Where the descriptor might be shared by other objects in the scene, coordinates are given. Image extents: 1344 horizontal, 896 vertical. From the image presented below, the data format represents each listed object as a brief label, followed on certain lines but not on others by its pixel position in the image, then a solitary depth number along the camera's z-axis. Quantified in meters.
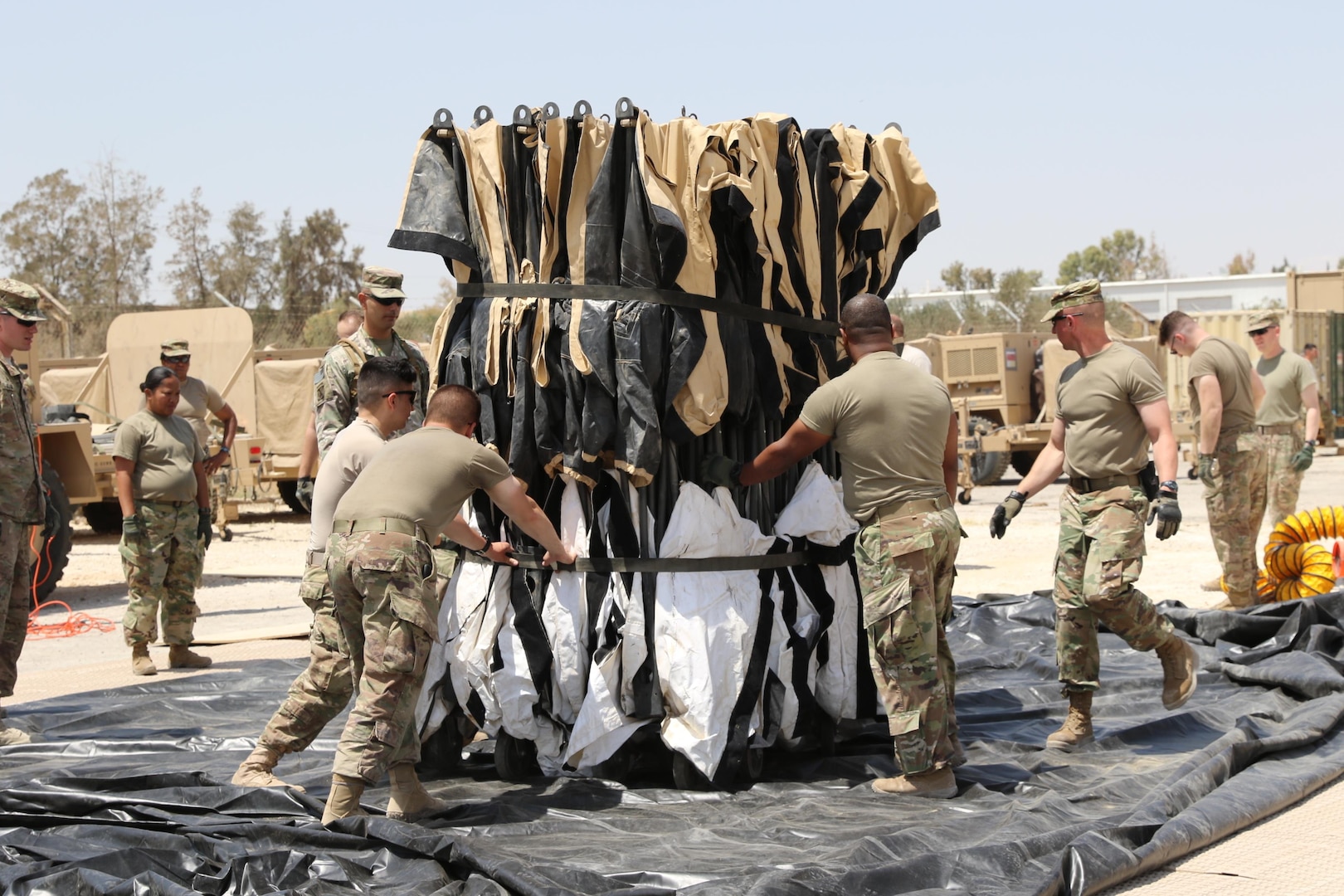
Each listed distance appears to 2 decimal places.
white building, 60.91
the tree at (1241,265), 69.88
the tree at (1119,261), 72.00
